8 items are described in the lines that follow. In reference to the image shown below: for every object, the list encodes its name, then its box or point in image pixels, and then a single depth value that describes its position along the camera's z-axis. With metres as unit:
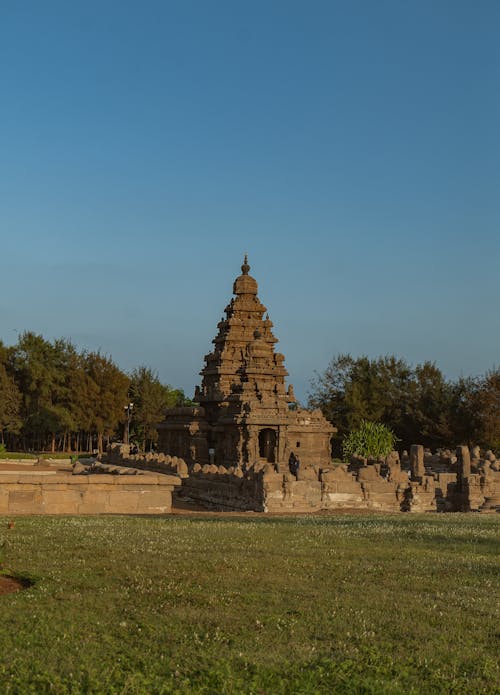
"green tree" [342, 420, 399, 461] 50.75
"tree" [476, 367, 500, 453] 53.16
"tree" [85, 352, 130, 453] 67.12
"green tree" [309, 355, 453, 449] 60.03
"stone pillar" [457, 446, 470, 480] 29.50
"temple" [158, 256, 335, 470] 39.28
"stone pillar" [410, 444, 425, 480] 30.73
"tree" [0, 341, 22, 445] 65.97
